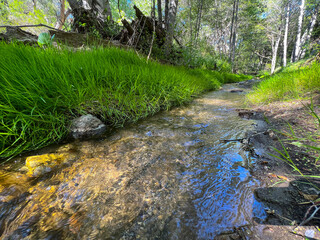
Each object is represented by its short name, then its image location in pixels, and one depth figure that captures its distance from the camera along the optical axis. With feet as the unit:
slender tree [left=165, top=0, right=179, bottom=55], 17.48
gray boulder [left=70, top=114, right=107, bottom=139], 5.13
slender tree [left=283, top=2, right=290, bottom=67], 46.73
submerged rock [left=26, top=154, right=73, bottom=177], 3.50
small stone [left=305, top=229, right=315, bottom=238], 2.03
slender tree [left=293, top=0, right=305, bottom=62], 40.07
